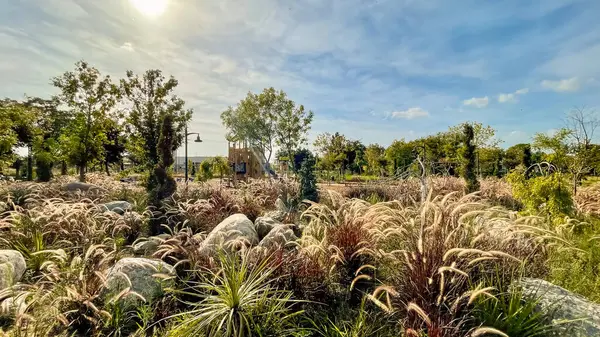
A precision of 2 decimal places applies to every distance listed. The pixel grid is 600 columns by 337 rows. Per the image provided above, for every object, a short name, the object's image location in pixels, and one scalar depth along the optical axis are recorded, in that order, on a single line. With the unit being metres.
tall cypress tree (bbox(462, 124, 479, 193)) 9.73
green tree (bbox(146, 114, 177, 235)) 7.59
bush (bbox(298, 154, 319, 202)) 7.52
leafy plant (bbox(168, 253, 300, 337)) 2.31
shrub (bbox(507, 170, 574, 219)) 5.34
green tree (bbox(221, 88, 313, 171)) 26.08
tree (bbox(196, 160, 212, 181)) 22.54
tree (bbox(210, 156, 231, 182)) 25.47
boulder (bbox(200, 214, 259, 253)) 4.14
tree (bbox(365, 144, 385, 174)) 28.61
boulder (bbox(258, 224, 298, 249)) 4.09
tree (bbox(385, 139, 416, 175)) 27.09
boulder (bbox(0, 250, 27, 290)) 3.36
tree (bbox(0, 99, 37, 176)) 8.84
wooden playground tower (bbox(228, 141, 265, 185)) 22.47
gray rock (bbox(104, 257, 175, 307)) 3.12
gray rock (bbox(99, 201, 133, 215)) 6.95
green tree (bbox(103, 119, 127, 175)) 30.95
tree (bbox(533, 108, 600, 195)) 8.85
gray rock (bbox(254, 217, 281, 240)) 5.65
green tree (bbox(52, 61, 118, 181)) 14.57
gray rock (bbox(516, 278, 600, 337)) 2.12
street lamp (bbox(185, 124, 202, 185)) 15.19
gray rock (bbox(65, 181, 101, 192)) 10.63
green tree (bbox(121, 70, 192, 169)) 18.48
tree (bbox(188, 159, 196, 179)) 42.04
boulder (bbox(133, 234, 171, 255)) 4.68
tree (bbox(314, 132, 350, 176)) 30.95
